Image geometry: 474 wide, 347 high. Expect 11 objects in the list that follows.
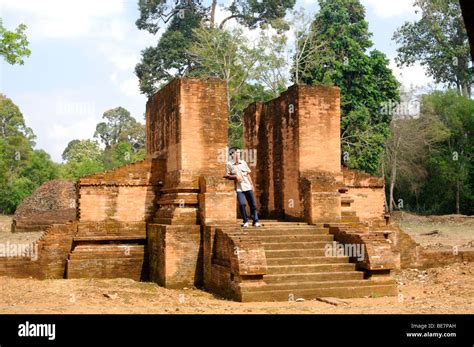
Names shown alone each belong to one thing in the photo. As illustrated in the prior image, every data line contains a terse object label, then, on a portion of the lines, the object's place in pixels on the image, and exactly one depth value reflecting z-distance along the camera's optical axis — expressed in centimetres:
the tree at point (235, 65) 2795
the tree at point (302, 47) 2761
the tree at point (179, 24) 3466
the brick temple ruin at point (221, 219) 979
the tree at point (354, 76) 2655
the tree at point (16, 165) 3778
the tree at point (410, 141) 3244
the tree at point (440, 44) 3955
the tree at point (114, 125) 5997
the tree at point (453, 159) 3216
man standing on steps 1095
